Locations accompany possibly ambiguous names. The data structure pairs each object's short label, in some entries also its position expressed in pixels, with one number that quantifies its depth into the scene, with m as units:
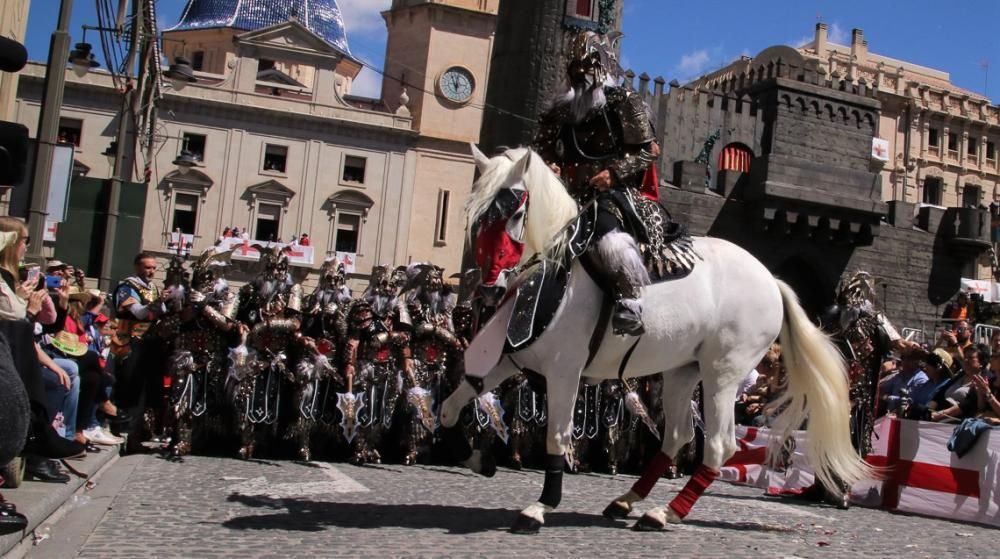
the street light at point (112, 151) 19.29
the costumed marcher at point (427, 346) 9.70
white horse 5.98
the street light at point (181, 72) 19.56
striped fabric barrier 8.58
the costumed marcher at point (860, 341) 8.97
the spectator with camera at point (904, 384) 10.39
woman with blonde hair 5.20
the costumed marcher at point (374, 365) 9.50
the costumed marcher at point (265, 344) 9.13
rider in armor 6.29
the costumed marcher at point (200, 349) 8.92
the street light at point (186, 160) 21.64
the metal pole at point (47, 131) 10.00
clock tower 53.12
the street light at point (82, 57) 16.41
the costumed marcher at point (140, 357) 9.10
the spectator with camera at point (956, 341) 9.23
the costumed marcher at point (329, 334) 9.53
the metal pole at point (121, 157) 14.52
